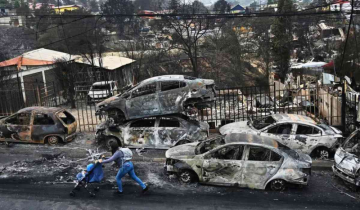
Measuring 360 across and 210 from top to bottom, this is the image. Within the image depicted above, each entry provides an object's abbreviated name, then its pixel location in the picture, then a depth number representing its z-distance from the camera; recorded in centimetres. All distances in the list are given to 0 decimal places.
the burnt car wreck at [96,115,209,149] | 1164
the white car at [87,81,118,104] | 2172
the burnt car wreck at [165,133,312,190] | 844
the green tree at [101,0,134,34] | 5812
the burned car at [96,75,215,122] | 1188
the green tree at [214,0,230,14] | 5752
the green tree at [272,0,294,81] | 3275
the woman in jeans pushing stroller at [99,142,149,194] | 799
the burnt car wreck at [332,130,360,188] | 856
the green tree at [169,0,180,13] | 3341
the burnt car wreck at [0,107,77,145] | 1248
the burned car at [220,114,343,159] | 1084
